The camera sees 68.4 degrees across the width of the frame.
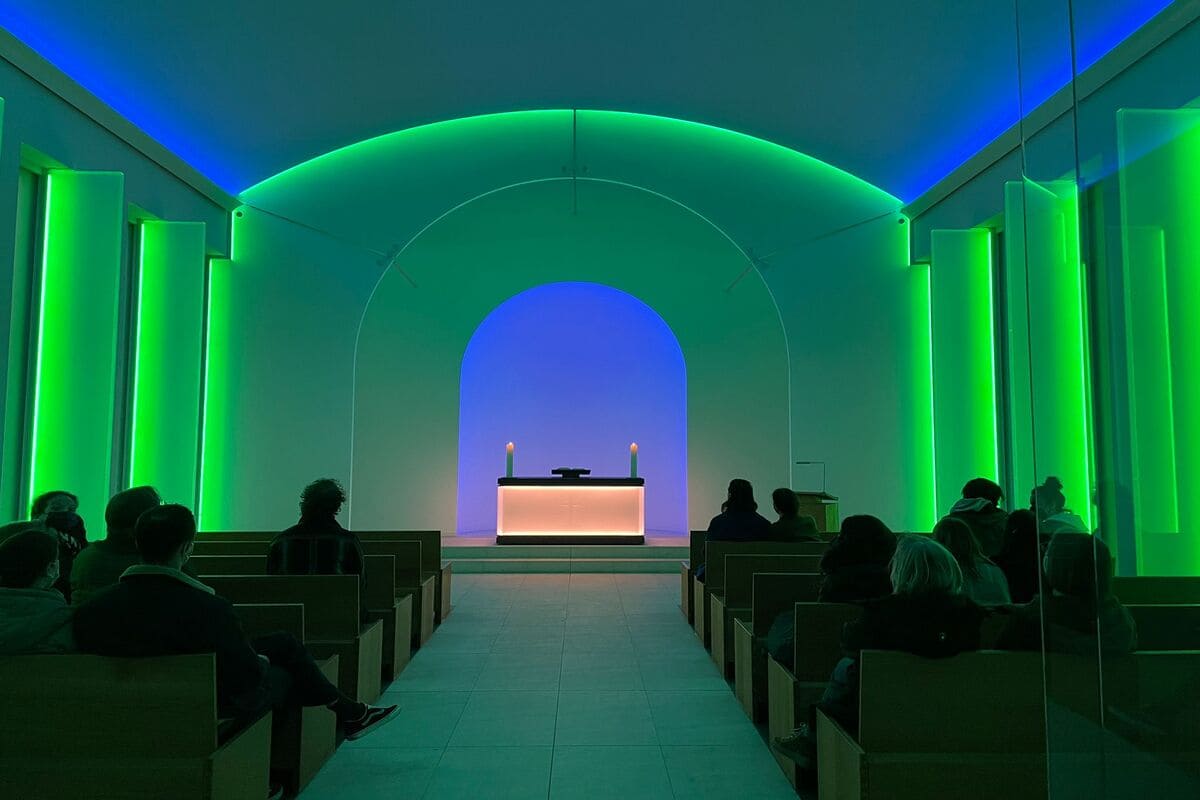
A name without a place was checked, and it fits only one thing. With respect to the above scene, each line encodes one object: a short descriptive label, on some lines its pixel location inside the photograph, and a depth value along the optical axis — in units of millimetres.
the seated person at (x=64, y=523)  3988
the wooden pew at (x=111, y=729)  2318
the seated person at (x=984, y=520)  4098
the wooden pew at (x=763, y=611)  3797
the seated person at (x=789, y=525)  5707
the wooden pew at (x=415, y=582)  5359
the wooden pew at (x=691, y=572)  6160
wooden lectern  8625
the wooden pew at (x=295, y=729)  2984
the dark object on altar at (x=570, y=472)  9917
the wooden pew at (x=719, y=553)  5392
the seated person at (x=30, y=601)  2377
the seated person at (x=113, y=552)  3160
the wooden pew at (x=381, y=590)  4574
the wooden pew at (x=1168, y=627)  1261
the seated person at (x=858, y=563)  3238
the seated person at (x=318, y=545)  4188
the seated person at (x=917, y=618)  2428
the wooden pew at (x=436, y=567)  6129
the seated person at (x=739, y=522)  5781
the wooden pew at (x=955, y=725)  2377
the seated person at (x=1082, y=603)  1444
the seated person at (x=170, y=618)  2377
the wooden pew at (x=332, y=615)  3797
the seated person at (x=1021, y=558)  3680
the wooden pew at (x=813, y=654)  3107
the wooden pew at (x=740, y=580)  4680
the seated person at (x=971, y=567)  3201
